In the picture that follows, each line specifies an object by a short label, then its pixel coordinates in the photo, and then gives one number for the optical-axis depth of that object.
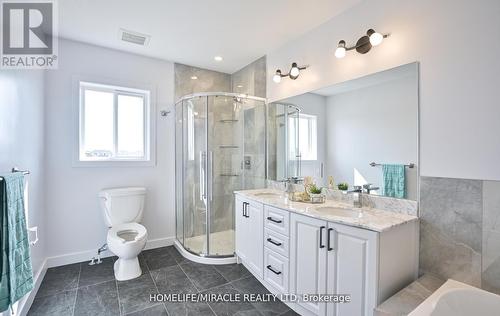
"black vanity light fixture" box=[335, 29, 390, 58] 1.74
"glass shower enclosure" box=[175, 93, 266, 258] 3.02
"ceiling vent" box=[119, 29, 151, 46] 2.52
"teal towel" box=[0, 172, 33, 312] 1.25
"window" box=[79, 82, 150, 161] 2.87
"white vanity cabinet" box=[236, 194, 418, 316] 1.40
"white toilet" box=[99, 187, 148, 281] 2.37
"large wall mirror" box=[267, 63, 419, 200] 1.70
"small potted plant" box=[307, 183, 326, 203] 2.14
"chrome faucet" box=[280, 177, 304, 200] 2.61
